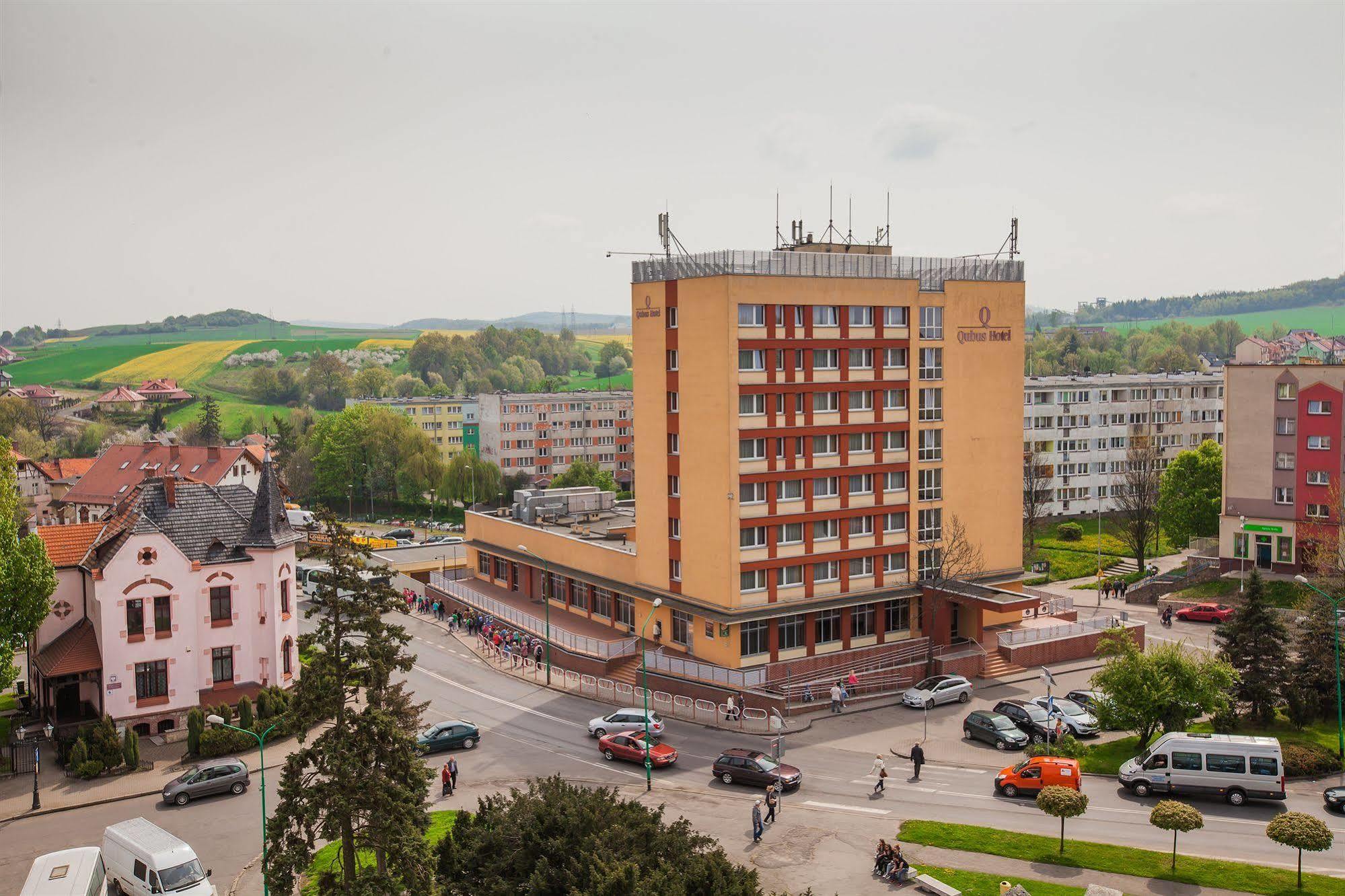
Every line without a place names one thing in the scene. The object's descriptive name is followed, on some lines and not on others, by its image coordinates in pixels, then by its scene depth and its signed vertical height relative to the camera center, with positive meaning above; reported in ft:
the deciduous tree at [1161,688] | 143.84 -43.77
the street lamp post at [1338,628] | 140.15 -38.24
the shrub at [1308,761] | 137.59 -51.27
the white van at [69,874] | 101.60 -47.67
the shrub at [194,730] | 154.20 -50.77
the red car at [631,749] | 149.18 -52.97
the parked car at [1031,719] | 154.92 -51.96
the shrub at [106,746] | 149.89 -51.57
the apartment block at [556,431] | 463.01 -29.99
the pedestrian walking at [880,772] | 137.90 -52.11
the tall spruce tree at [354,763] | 91.35 -33.57
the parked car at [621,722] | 160.35 -52.75
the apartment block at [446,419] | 495.41 -25.71
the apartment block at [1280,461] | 233.55 -24.05
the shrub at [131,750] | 150.71 -52.23
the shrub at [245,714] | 161.48 -51.02
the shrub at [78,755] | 148.46 -52.00
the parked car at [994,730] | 153.28 -52.70
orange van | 132.26 -50.64
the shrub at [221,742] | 154.92 -52.98
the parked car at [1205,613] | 226.99 -53.78
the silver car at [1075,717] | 156.66 -52.36
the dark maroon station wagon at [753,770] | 139.85 -52.43
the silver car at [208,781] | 139.95 -53.18
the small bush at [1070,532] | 329.11 -53.18
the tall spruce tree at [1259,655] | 152.87 -42.03
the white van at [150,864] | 110.52 -50.54
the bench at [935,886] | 108.17 -52.37
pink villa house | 160.66 -36.67
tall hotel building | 179.01 -16.57
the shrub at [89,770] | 147.23 -53.56
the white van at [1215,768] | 128.06 -48.62
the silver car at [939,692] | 172.35 -52.79
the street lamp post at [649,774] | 141.18 -53.41
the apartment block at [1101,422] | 354.95 -22.86
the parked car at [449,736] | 156.66 -53.20
